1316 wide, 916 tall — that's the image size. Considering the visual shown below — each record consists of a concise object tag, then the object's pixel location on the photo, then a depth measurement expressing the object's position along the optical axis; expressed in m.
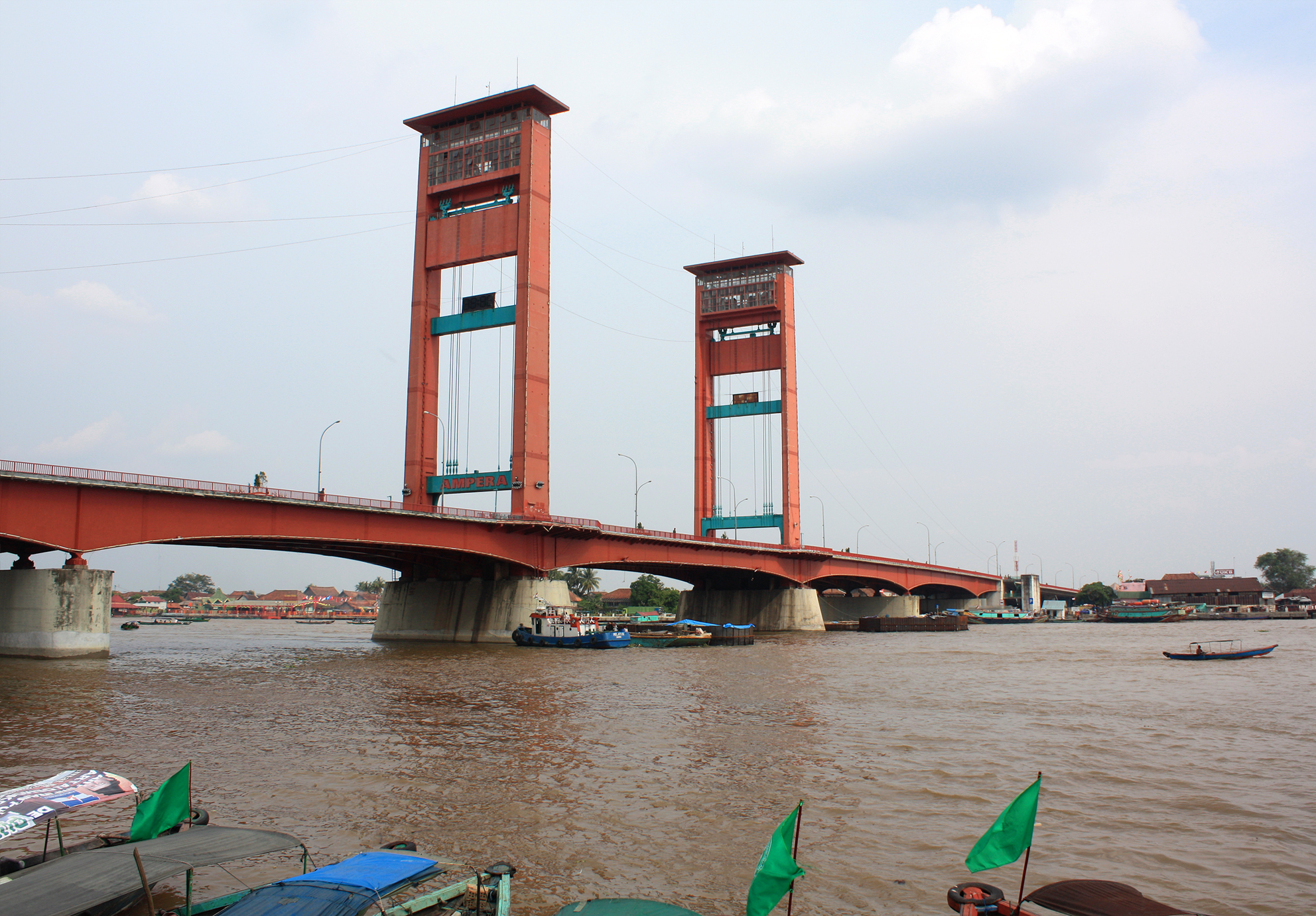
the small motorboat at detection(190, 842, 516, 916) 9.20
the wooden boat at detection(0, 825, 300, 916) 9.54
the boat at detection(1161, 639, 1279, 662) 52.88
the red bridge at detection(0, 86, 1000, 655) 42.75
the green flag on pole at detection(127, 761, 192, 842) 11.89
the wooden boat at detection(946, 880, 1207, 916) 9.32
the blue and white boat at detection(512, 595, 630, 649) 59.97
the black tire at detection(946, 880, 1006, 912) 9.70
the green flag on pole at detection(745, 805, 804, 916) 8.51
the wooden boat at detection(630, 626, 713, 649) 66.75
